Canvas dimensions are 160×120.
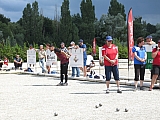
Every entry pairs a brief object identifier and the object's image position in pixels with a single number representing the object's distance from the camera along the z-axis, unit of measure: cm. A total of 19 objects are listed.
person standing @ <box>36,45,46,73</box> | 2172
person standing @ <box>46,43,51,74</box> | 2109
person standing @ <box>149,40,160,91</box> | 1202
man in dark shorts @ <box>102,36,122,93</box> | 1152
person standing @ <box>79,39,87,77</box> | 1768
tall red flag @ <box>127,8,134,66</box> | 1534
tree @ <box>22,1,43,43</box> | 8125
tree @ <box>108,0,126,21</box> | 8856
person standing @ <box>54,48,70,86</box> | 1448
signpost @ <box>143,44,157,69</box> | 1388
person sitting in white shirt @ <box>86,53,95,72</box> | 2045
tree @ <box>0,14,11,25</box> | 9374
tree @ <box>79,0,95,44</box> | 8031
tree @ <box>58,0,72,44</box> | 7656
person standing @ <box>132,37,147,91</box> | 1223
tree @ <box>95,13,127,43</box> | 7656
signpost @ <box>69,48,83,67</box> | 1759
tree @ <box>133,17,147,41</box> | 8400
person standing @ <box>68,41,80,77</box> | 1789
